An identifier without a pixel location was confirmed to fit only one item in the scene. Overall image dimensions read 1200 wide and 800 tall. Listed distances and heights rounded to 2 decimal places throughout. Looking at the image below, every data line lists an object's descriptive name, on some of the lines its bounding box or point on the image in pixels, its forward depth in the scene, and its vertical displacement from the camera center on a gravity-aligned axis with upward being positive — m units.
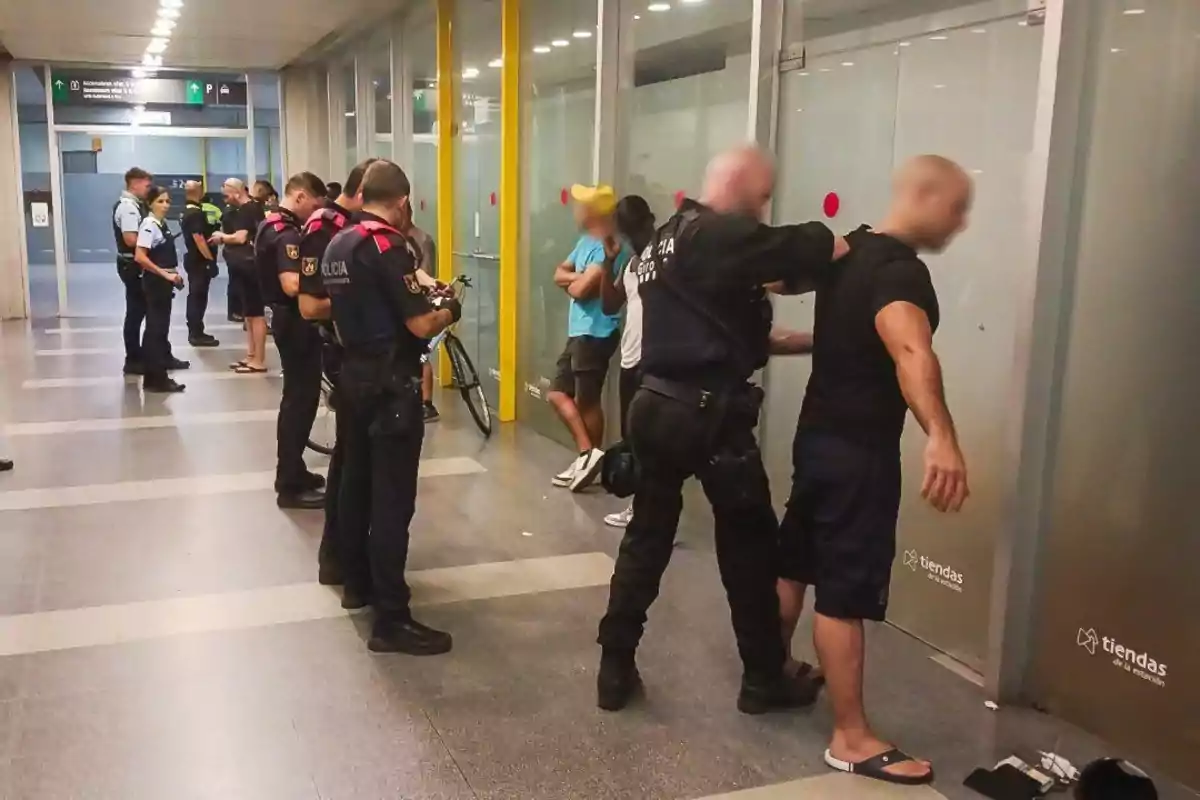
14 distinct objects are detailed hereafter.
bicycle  6.83 -1.21
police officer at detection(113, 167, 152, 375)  8.58 -0.29
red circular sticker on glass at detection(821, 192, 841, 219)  4.23 +0.04
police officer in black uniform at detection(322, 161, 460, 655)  3.48 -0.52
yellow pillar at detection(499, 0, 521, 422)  7.15 +0.06
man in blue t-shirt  5.42 -0.73
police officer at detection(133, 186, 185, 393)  8.13 -0.68
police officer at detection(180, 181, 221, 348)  10.47 -0.57
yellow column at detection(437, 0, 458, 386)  8.30 +0.54
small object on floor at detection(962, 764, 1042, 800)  2.76 -1.43
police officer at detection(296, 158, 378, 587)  4.10 -0.35
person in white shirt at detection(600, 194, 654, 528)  4.39 -0.30
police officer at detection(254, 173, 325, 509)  5.16 -0.71
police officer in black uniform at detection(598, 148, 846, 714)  2.79 -0.42
